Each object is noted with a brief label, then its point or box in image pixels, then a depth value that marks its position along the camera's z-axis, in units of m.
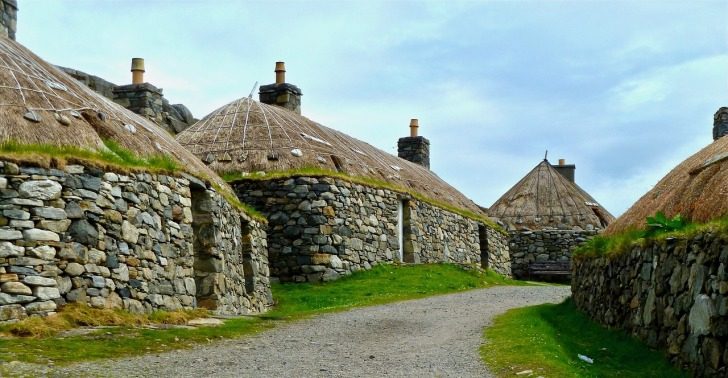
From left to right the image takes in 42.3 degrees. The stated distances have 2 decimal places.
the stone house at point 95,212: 13.47
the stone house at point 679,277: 10.42
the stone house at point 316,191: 24.83
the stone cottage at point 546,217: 39.69
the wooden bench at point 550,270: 37.69
